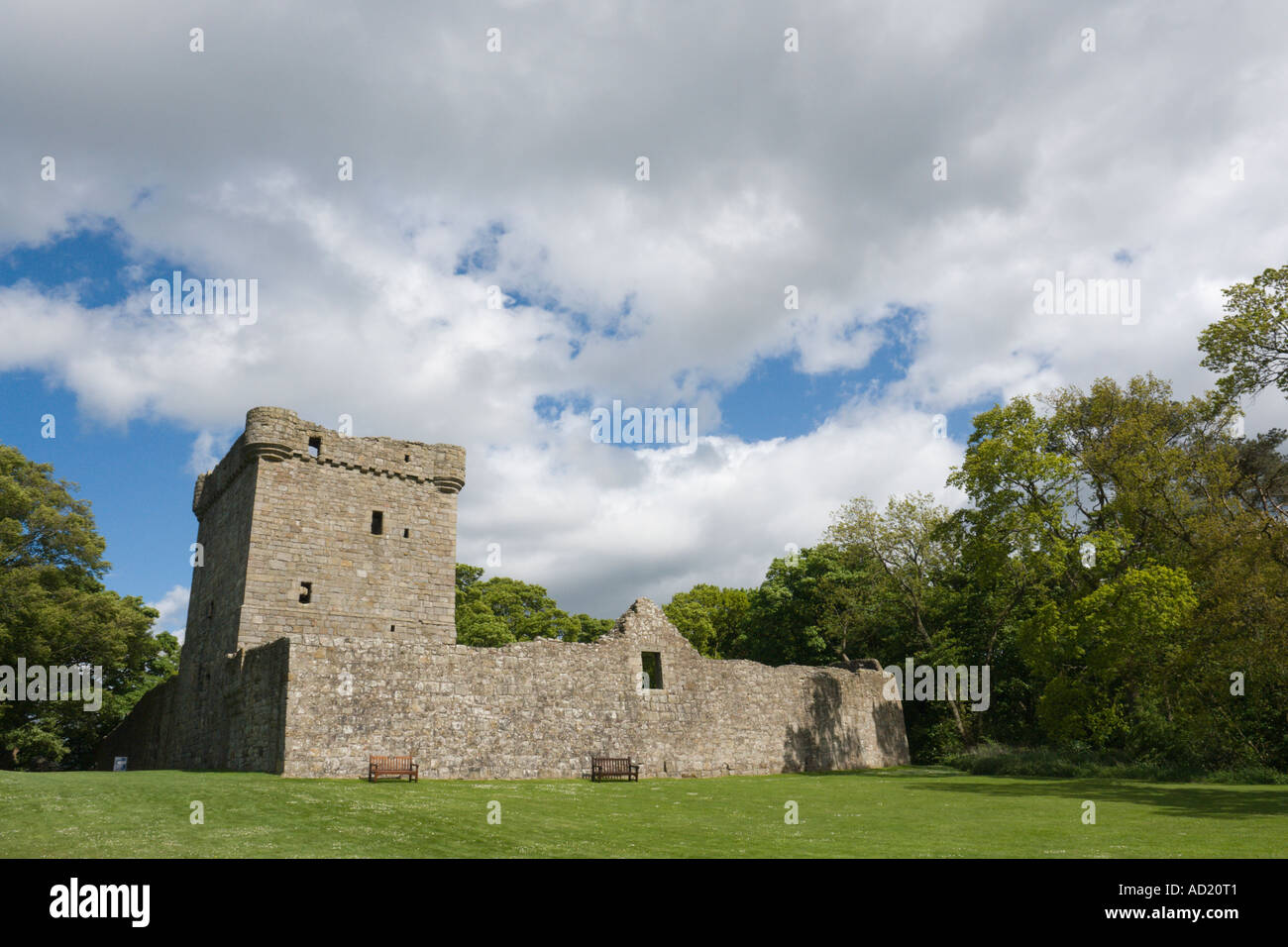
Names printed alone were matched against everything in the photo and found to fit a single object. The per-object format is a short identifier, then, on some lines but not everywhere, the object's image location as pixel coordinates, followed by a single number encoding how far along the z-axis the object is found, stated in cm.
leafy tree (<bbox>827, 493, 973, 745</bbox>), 3741
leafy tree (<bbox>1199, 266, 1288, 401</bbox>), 1991
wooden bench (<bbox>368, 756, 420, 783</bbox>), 1833
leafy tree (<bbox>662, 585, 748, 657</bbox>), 5912
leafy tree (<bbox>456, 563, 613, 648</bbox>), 5141
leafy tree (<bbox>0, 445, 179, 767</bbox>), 3016
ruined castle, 1959
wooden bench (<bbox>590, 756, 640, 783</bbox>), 2261
